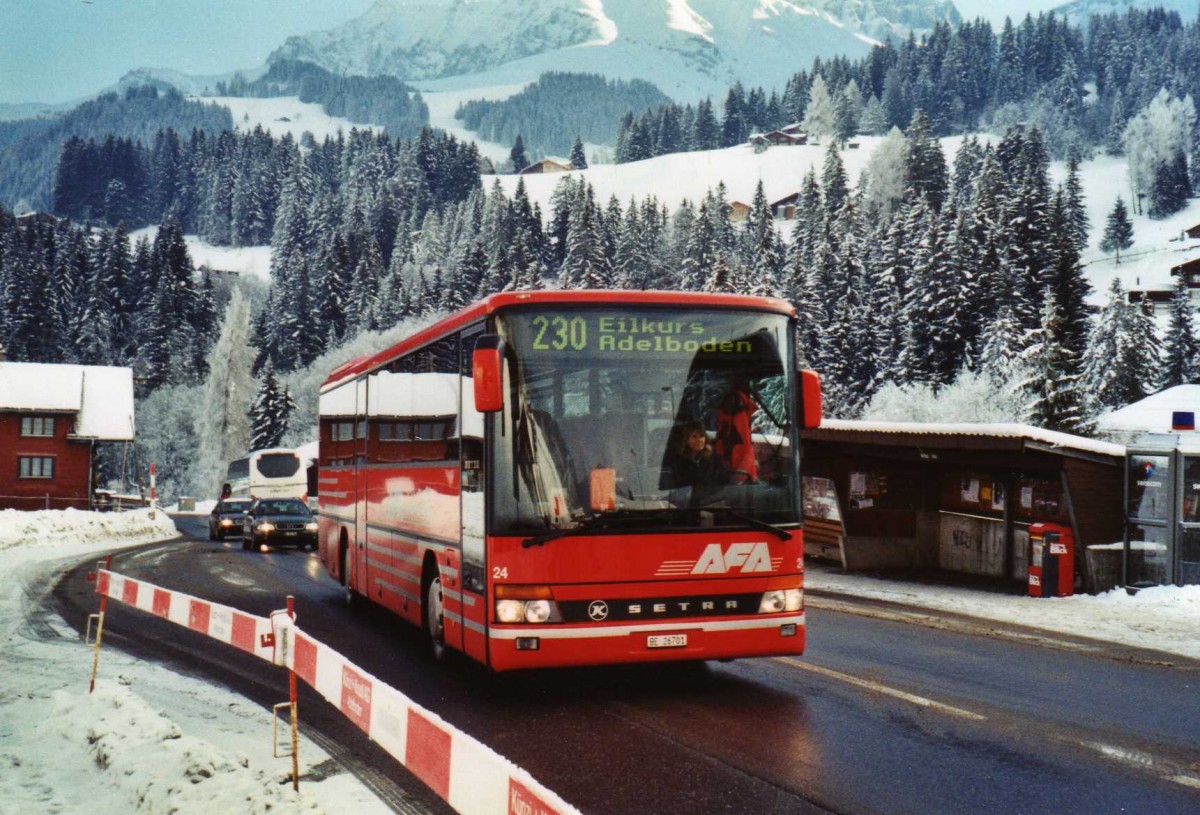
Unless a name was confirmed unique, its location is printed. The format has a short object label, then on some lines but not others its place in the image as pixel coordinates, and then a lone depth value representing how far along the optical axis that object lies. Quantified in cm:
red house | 6481
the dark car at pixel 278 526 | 3316
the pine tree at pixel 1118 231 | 14400
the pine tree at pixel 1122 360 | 7731
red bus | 866
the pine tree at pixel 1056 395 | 5816
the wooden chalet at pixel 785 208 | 18025
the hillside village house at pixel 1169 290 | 11406
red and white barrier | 394
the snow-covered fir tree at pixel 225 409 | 10575
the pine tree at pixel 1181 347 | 8156
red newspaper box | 1750
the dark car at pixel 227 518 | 3962
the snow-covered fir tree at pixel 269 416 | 9981
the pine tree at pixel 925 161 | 15200
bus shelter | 1753
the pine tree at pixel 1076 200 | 13712
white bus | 5862
